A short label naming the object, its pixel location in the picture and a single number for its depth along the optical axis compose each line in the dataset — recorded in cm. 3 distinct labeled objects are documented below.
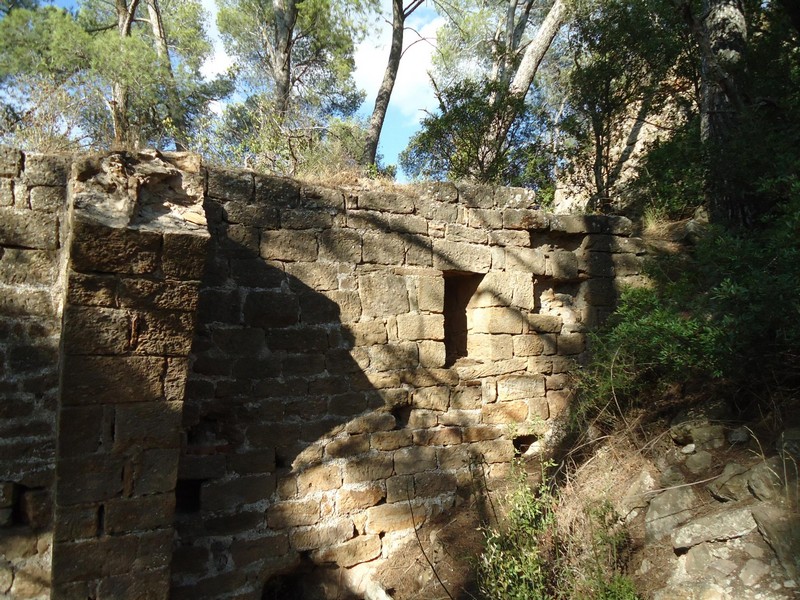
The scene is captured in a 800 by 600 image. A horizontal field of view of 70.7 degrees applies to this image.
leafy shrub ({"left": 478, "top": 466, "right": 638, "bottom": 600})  343
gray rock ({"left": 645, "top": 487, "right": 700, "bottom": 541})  370
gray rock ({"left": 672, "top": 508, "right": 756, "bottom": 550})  334
